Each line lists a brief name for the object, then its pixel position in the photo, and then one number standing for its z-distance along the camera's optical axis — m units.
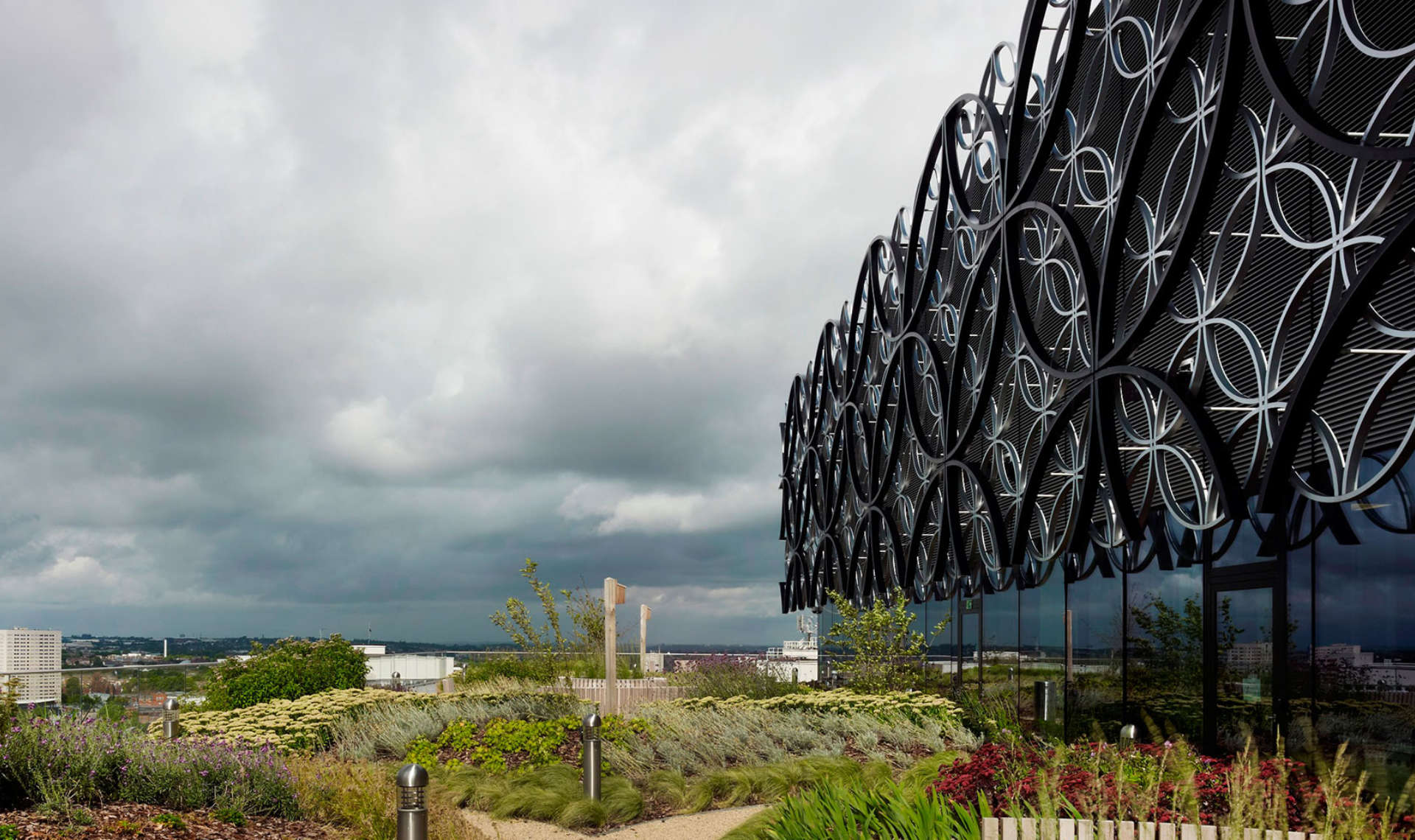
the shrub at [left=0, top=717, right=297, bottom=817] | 8.68
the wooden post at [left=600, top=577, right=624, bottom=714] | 20.23
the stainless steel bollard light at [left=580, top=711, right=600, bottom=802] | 11.70
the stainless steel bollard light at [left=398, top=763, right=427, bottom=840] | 6.72
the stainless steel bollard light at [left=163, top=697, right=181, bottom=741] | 14.39
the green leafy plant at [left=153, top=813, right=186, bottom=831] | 8.23
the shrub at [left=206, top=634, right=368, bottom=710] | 19.19
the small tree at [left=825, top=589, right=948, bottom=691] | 22.61
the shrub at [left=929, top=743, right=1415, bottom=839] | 5.35
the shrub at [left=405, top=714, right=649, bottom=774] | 14.45
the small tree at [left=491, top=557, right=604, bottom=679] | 21.38
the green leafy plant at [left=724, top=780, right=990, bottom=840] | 6.71
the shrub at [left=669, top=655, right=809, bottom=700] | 21.55
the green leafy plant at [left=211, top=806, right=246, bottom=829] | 8.83
